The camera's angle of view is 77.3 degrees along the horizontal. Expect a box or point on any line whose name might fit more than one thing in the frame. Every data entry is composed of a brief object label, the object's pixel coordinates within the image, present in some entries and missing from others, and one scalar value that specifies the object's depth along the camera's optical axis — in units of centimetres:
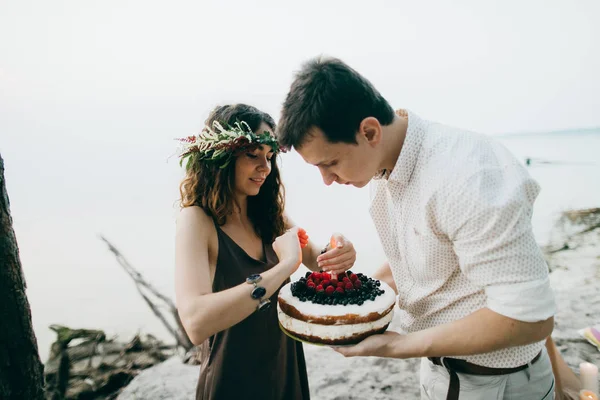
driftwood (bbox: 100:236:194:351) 495
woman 178
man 115
